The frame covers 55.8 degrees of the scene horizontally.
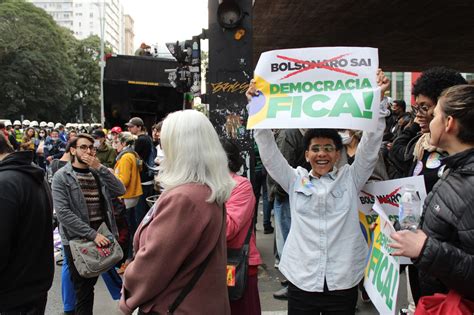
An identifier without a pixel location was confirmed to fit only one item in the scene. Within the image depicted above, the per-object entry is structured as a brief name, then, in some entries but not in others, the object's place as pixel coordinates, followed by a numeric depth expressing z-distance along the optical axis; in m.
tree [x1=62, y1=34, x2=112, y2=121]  69.50
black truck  15.11
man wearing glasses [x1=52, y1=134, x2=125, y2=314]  4.27
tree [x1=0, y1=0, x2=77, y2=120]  49.00
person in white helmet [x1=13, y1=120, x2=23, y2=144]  19.67
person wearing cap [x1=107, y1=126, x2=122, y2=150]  9.12
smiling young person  2.83
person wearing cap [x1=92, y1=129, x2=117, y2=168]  7.81
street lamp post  42.04
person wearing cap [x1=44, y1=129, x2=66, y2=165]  16.55
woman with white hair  2.18
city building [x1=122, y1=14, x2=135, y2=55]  169.95
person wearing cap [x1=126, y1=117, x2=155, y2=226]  7.30
